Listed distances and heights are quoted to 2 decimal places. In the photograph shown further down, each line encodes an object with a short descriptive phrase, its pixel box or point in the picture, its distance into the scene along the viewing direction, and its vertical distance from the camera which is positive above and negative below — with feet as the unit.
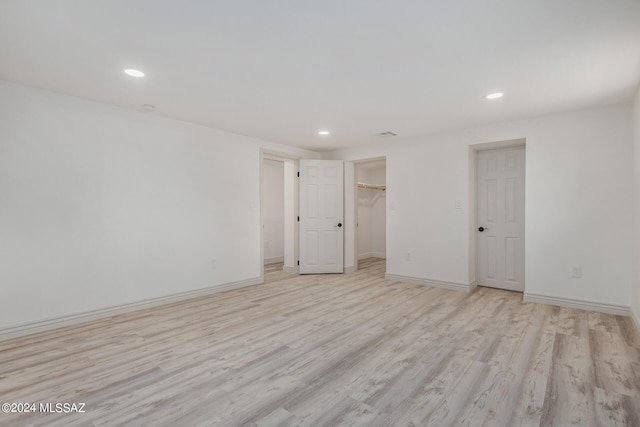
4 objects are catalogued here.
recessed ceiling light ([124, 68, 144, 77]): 8.97 +3.99
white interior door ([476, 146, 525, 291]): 15.15 -0.42
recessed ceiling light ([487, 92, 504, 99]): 10.72 +3.96
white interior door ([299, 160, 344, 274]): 19.47 -0.40
